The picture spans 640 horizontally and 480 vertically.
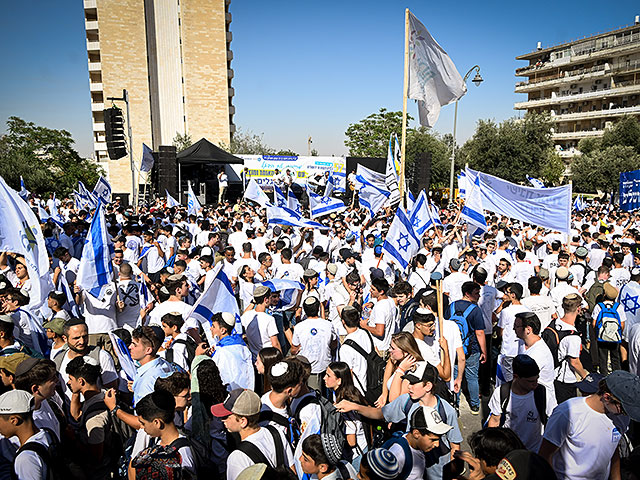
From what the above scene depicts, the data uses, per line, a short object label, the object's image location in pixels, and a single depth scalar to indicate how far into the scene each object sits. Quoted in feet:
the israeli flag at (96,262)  19.03
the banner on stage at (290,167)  97.50
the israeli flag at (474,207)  27.40
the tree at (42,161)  91.97
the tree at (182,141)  136.64
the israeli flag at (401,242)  24.34
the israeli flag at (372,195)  43.01
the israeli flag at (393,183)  37.37
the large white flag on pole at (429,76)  29.99
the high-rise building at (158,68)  145.07
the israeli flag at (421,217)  29.91
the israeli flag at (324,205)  36.83
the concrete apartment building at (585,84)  189.37
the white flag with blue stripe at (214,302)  16.44
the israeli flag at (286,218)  31.89
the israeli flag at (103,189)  42.73
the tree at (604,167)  126.62
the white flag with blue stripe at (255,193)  47.34
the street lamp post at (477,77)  73.26
